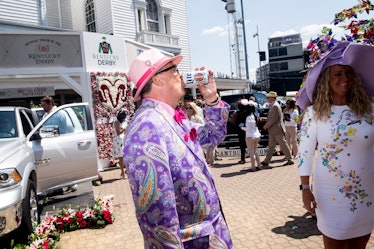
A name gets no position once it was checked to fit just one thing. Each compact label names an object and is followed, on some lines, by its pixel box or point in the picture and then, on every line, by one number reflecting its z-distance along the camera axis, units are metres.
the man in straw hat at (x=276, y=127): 8.56
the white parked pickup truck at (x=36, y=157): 3.98
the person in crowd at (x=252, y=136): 8.27
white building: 15.70
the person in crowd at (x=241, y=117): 8.59
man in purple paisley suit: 1.49
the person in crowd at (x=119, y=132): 8.32
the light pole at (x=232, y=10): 30.75
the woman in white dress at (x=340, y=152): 2.42
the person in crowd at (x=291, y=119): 9.79
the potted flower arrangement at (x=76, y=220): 4.59
